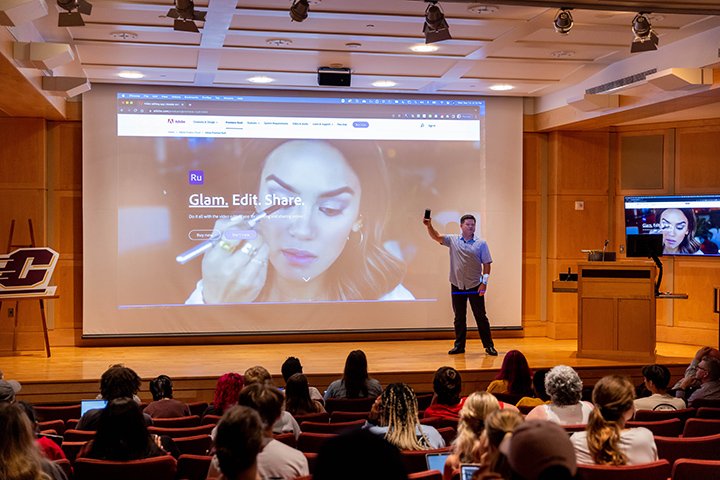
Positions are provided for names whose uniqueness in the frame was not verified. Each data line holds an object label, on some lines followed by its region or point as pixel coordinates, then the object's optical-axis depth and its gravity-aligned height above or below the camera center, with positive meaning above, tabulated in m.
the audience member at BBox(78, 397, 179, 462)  3.61 -0.86
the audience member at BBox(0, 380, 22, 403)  4.47 -0.84
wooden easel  9.35 -0.13
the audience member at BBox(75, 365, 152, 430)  4.74 -0.88
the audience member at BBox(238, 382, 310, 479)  3.24 -0.88
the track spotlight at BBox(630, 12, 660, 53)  6.48 +1.55
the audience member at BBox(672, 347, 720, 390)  6.22 -1.01
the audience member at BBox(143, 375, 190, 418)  5.37 -1.12
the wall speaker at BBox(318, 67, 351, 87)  9.17 +1.73
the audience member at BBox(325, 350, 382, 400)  6.02 -1.08
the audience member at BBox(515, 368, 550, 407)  6.09 -1.11
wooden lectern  8.68 -0.78
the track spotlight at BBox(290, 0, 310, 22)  6.16 +1.65
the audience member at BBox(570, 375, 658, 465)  3.34 -0.82
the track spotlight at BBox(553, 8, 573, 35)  6.29 +1.59
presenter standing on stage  9.10 -0.46
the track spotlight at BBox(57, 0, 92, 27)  5.94 +1.58
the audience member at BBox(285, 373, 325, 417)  5.26 -1.03
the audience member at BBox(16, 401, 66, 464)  3.85 -0.99
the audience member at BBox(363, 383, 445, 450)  3.93 -0.89
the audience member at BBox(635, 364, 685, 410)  5.38 -1.05
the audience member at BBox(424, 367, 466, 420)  4.85 -0.93
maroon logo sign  8.89 -0.40
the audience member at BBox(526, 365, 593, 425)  4.51 -0.88
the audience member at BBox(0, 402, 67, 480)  2.80 -0.72
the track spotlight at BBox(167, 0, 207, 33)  6.10 +1.61
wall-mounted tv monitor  10.20 +0.16
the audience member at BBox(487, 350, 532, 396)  5.95 -1.01
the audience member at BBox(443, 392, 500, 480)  3.22 -0.78
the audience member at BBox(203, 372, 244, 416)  5.05 -0.93
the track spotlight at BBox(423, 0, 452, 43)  6.25 +1.58
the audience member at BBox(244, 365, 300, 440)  4.39 -1.00
